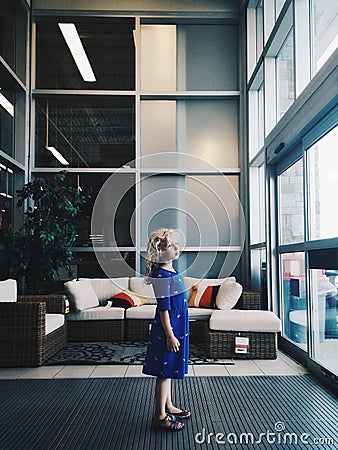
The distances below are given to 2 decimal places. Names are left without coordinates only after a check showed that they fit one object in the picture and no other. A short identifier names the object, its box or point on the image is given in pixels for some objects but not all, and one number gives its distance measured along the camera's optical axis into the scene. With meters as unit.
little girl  2.87
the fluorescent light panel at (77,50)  7.27
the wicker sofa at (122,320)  5.73
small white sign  4.77
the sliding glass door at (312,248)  3.89
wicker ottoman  4.78
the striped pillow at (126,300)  6.01
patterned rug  4.72
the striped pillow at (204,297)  5.96
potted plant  6.22
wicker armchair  4.57
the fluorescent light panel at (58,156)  7.13
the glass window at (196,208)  7.06
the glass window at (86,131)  7.14
